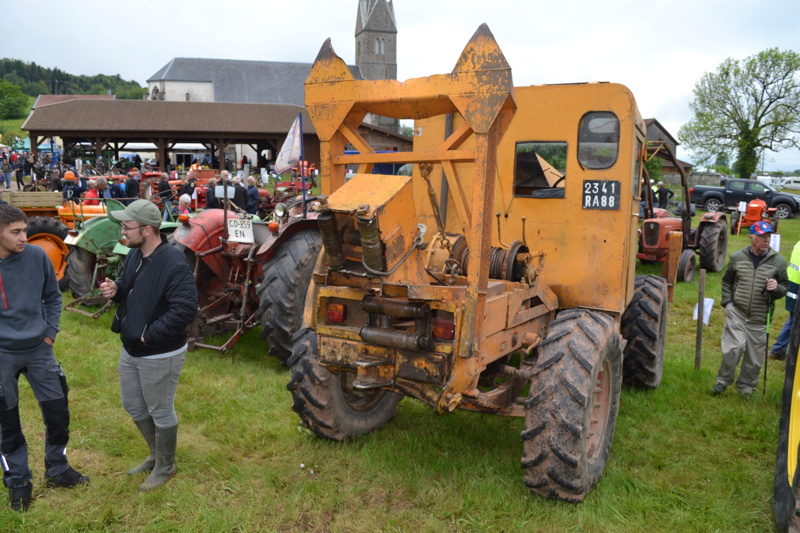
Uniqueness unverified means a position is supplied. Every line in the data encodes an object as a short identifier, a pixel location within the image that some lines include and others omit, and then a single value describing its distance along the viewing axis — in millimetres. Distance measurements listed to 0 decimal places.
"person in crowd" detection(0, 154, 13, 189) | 27638
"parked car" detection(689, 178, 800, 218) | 25250
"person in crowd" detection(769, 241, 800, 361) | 5848
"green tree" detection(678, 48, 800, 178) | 42094
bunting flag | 9305
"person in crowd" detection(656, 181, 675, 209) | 18173
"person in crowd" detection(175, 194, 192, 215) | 8867
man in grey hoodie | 3715
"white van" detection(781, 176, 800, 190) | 44053
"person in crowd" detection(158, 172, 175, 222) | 17047
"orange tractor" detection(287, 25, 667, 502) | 3426
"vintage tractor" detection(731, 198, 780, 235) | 15695
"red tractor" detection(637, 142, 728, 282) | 11789
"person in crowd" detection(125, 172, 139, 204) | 15062
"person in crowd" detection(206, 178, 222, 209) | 12066
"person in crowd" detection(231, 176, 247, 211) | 11734
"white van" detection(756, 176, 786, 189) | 42344
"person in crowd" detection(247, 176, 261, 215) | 12203
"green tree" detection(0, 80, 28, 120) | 88625
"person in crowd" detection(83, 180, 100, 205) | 11592
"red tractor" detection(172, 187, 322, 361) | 6004
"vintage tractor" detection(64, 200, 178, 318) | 8422
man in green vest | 5668
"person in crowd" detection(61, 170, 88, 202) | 15552
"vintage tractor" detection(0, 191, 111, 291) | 9695
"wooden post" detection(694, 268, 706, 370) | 6320
